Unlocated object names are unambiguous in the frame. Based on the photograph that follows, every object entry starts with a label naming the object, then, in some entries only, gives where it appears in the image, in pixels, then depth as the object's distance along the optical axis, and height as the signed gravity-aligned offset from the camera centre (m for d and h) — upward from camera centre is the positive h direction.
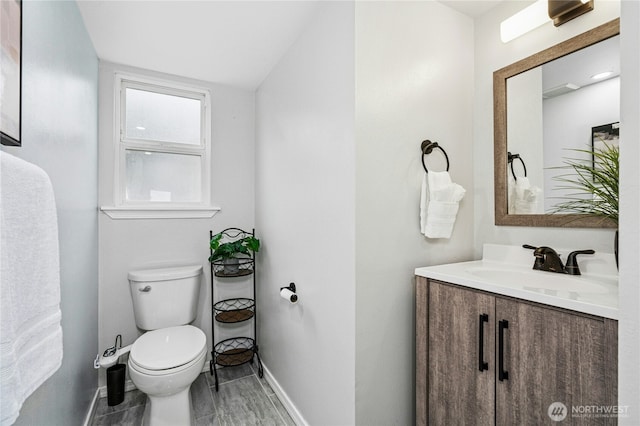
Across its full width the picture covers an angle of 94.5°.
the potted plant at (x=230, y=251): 2.23 -0.28
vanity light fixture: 1.26 +0.91
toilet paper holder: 1.64 -0.46
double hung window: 2.22 +0.54
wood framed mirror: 1.25 +0.45
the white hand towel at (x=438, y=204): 1.46 +0.05
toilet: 1.59 -0.79
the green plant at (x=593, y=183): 1.15 +0.13
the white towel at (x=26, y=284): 0.58 -0.16
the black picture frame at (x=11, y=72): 0.79 +0.40
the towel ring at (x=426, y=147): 1.48 +0.34
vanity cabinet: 0.85 -0.50
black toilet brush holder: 1.98 -1.16
